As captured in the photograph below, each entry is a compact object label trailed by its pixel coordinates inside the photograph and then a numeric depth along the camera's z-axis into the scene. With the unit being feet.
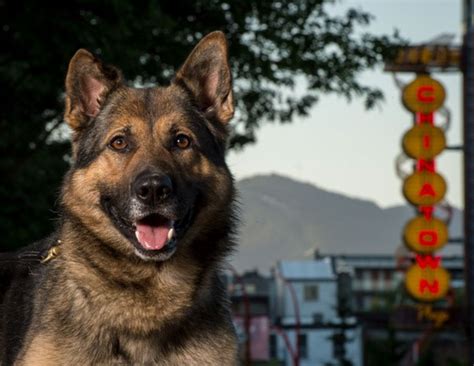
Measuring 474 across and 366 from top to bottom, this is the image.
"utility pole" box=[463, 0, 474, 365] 117.29
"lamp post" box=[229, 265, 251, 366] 73.26
